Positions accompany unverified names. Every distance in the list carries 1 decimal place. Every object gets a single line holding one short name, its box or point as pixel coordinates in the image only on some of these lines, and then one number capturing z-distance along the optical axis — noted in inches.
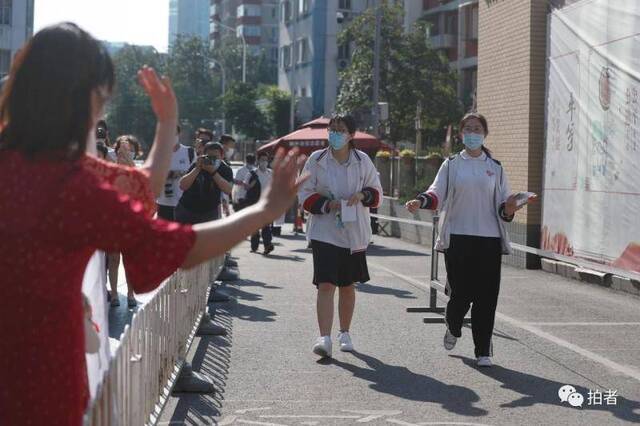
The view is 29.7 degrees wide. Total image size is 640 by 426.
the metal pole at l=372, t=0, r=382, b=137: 1348.4
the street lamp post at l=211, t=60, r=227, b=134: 3298.5
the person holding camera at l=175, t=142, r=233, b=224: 492.4
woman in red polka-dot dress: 108.8
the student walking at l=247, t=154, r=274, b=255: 798.2
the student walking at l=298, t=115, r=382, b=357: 353.7
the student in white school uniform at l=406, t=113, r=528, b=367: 339.3
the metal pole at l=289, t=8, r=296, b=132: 2578.7
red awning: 1140.5
